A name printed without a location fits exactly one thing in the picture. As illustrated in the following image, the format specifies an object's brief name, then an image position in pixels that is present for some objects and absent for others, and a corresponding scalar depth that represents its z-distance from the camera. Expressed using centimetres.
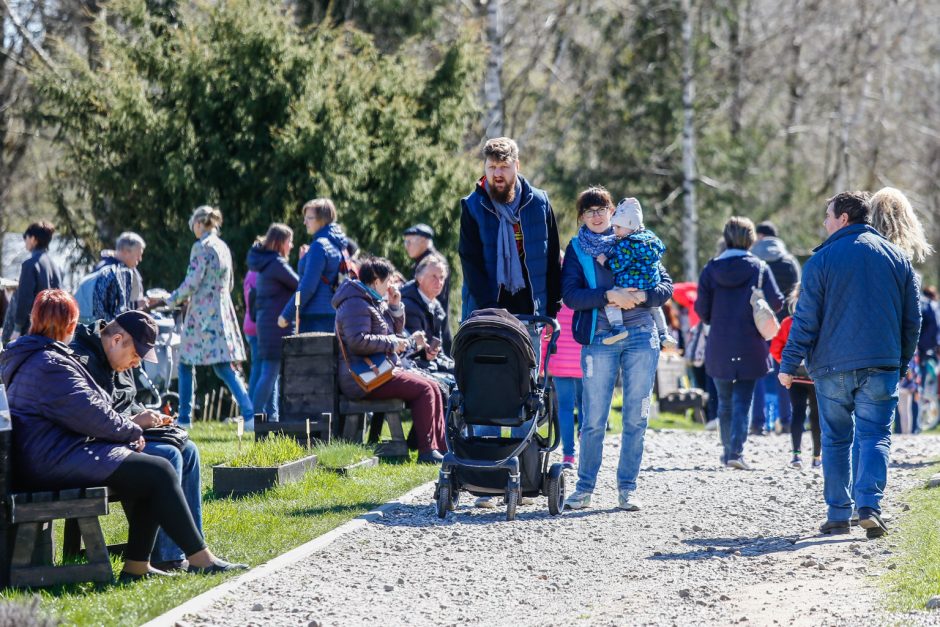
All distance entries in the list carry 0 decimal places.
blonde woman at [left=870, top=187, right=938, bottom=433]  1683
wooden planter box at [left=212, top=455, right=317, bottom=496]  1877
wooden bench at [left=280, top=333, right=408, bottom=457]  2248
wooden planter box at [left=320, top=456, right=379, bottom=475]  2030
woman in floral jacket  2648
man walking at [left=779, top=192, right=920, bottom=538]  1561
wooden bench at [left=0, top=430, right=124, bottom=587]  1242
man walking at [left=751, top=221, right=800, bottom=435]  2912
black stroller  1627
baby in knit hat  1755
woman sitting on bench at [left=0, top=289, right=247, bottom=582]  1268
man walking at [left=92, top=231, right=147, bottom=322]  2464
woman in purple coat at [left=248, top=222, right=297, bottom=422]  2670
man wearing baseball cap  1367
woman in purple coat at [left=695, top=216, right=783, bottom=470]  2312
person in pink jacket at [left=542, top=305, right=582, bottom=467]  2234
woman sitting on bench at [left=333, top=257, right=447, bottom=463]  2161
